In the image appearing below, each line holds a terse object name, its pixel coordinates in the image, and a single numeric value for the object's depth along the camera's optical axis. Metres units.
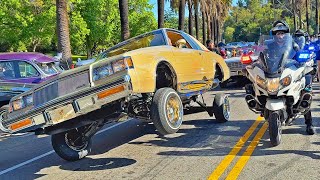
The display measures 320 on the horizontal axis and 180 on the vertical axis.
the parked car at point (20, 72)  11.90
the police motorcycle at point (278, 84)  6.76
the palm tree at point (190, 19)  39.44
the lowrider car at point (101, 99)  5.70
